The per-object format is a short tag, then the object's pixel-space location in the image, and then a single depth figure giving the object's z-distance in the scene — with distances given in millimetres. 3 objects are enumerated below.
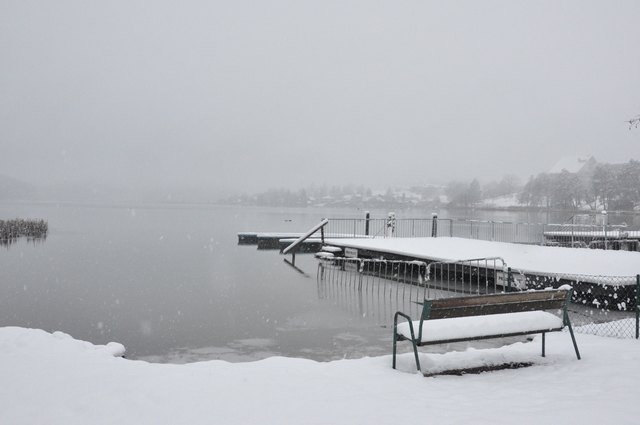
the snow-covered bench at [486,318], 6098
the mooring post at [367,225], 28375
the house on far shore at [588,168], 125688
